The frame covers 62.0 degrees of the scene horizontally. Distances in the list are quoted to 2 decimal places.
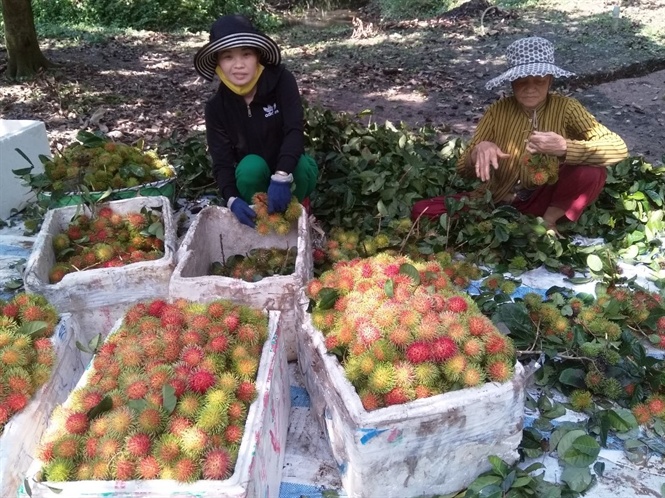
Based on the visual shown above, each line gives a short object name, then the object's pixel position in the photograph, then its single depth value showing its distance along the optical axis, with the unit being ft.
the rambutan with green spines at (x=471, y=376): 4.40
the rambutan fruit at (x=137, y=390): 4.42
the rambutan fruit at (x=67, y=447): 4.07
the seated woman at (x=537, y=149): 7.59
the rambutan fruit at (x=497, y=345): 4.61
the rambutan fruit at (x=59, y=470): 3.96
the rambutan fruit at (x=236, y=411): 4.38
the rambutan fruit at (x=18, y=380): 4.66
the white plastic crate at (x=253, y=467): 3.87
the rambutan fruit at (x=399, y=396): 4.36
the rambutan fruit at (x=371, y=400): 4.39
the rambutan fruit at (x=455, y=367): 4.41
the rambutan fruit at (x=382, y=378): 4.40
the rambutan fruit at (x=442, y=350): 4.48
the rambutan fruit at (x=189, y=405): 4.28
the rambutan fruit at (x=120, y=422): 4.14
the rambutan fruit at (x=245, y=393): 4.58
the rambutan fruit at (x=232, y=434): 4.24
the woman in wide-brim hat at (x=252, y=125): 7.16
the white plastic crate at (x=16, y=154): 9.68
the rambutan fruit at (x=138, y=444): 4.01
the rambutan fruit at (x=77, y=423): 4.25
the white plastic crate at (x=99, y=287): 6.37
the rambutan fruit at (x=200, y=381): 4.47
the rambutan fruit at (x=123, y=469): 3.93
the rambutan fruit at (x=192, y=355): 4.69
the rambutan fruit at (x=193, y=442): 4.02
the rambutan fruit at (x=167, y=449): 3.99
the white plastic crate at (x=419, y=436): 4.34
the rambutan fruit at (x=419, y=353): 4.48
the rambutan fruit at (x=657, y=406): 5.33
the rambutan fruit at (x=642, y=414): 5.35
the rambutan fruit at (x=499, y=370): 4.50
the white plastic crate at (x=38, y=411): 4.45
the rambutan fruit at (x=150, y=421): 4.14
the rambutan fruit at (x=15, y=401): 4.58
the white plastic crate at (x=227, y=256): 6.04
